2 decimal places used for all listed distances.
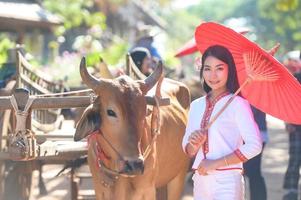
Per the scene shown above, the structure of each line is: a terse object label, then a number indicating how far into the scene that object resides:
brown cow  7.27
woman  6.73
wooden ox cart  7.69
